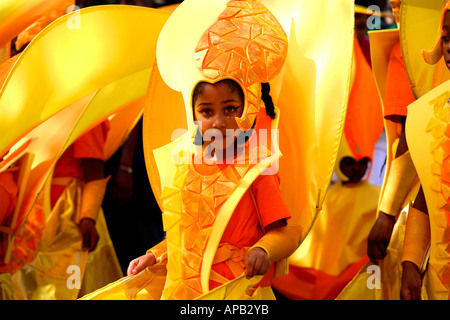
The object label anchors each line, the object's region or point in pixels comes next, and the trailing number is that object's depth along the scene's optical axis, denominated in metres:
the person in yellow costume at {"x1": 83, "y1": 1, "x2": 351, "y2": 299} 4.18
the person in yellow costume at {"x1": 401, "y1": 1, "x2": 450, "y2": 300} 4.26
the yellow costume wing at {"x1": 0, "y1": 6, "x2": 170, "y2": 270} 4.87
